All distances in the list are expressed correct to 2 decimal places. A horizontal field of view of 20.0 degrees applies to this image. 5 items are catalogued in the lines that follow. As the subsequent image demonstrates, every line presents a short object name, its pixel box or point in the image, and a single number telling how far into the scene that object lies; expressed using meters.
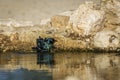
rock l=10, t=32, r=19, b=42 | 21.62
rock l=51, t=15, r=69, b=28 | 22.08
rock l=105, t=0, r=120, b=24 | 21.83
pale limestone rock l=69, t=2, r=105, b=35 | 21.25
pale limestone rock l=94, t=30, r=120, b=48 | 20.55
